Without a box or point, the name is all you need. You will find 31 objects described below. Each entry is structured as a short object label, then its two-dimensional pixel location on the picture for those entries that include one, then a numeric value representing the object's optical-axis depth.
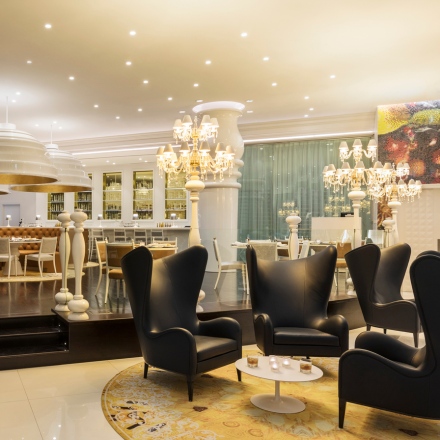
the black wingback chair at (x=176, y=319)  3.94
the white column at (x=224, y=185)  11.62
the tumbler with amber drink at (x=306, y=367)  3.48
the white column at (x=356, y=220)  7.51
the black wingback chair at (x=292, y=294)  4.56
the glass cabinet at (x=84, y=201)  17.44
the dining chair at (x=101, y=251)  7.87
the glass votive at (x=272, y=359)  3.64
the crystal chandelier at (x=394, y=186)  9.15
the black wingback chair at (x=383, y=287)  5.38
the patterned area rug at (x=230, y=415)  3.22
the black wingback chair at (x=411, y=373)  3.04
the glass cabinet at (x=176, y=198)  16.16
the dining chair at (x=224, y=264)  7.01
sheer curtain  13.61
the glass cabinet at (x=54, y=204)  17.66
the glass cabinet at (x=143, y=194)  16.61
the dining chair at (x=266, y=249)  6.64
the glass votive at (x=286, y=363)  3.64
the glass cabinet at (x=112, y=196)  17.08
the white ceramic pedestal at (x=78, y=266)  5.09
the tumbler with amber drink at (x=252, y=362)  3.61
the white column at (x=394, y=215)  8.25
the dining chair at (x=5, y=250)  9.30
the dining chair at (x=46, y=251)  9.73
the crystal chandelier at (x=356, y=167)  8.23
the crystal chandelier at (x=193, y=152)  6.33
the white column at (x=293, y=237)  6.62
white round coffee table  3.40
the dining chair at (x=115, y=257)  6.91
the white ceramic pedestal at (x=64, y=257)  5.48
